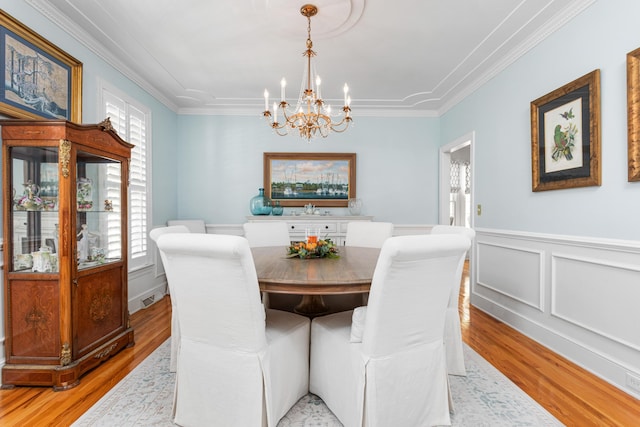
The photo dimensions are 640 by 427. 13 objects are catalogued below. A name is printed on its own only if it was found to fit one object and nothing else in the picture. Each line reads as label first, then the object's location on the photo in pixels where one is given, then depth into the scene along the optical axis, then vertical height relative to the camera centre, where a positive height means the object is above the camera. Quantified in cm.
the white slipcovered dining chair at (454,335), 209 -81
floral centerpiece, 236 -29
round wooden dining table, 162 -34
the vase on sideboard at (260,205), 458 +9
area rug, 170 -110
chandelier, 235 +74
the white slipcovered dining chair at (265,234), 346 -25
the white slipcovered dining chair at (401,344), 138 -62
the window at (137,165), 335 +53
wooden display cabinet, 203 -30
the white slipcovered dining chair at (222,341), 138 -61
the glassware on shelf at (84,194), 225 +12
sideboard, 450 -17
